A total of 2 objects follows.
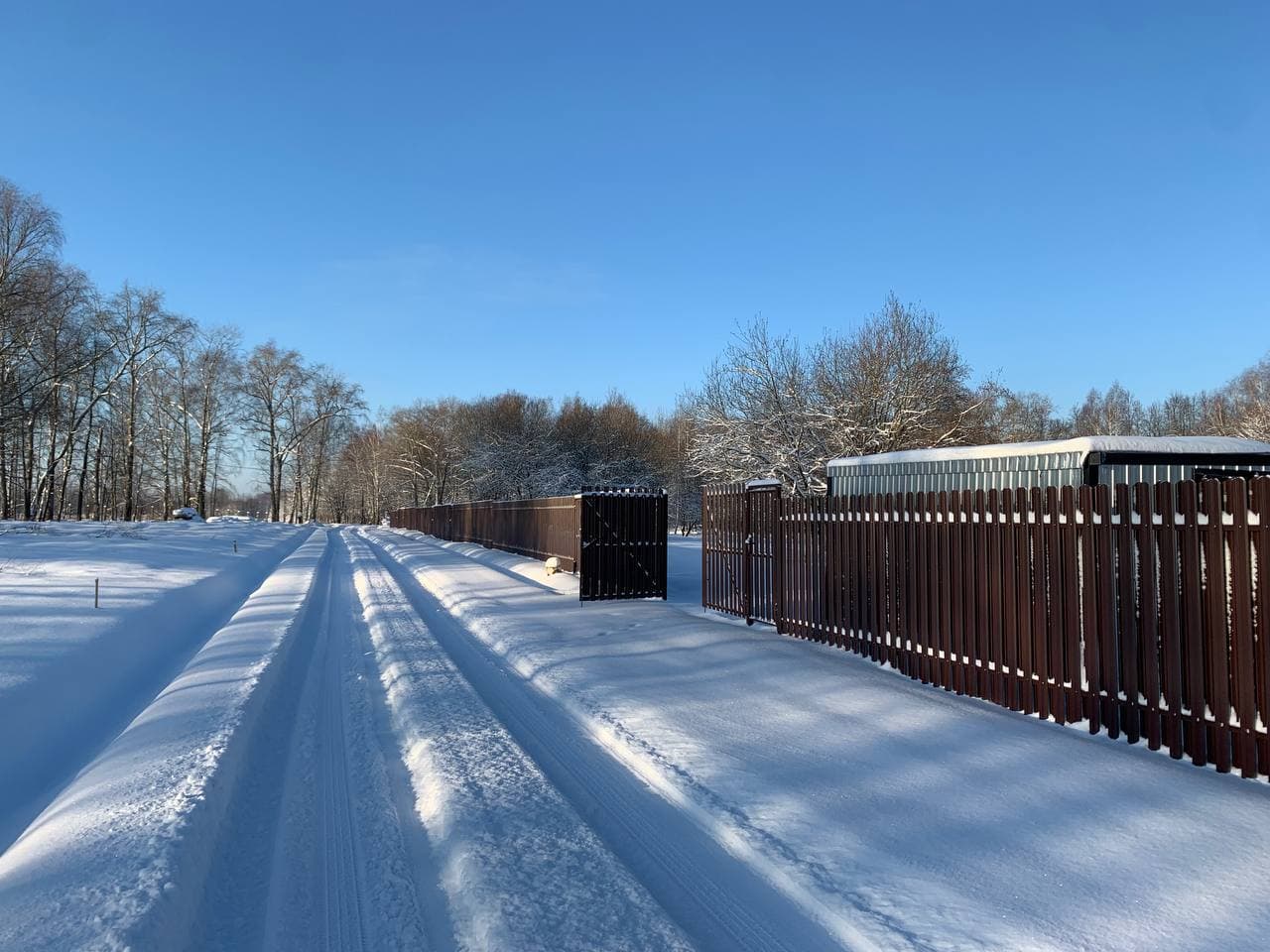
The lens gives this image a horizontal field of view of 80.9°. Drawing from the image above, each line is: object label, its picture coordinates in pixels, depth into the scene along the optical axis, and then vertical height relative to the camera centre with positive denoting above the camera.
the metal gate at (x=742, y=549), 10.34 -0.80
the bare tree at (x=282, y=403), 66.88 +9.41
